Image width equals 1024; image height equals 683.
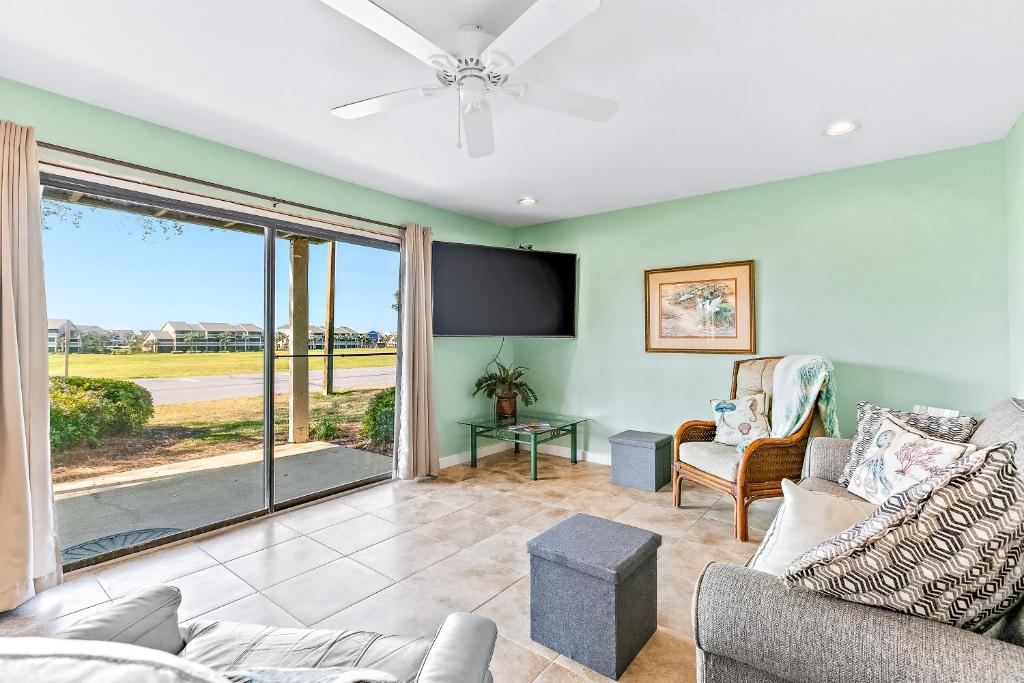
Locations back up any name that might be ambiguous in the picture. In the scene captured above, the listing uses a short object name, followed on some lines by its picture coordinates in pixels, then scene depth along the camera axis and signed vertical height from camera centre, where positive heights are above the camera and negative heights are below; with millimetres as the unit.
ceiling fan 1417 +1030
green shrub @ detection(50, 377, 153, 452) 3077 -473
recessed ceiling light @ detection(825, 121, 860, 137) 2664 +1243
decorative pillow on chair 3312 -587
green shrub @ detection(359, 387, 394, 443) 4405 -746
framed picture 3824 +270
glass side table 4160 -837
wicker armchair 2857 -833
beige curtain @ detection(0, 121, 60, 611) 2117 -212
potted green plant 4707 -512
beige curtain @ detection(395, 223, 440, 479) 3980 -111
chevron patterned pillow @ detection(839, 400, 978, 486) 2297 -460
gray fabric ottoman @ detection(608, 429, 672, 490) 3775 -1007
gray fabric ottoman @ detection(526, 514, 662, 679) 1699 -970
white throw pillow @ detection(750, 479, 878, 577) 1450 -619
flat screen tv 4207 +476
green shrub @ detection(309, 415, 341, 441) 4227 -808
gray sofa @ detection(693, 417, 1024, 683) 896 -641
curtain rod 2359 +993
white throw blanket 2982 -369
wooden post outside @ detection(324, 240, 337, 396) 3863 +200
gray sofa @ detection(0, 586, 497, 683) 445 -633
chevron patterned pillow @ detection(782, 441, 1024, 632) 983 -458
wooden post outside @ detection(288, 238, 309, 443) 3592 +150
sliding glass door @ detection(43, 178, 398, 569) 3021 -171
